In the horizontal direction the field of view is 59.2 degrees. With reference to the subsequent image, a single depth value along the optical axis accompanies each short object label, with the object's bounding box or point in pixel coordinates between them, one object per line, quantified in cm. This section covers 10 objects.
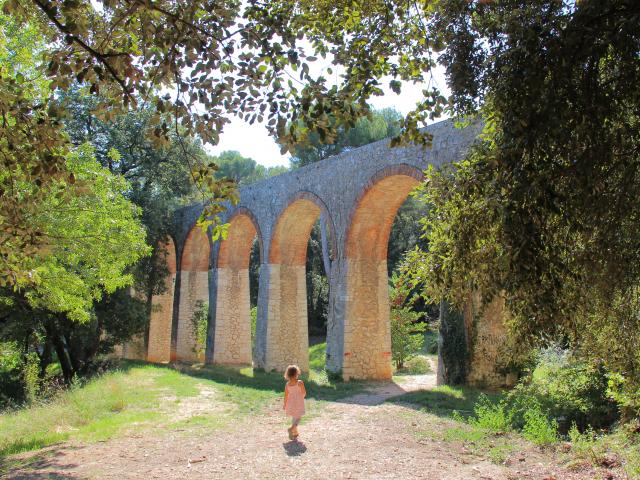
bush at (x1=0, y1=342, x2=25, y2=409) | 1465
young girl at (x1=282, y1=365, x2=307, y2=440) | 713
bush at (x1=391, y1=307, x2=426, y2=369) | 1677
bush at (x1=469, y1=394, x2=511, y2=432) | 700
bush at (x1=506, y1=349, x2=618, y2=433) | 688
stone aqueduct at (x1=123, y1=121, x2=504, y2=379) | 1260
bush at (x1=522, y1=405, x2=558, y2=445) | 618
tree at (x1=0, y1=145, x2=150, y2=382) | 798
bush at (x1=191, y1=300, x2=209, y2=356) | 2056
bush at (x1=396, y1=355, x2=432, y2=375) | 1692
